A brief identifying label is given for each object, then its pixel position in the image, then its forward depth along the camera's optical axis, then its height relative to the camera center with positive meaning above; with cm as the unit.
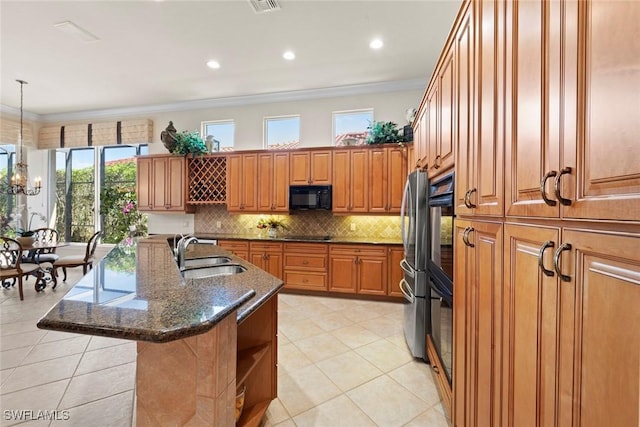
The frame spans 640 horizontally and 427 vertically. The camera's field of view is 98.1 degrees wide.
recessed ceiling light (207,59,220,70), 376 +203
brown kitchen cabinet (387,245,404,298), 382 -81
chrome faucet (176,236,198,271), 192 -28
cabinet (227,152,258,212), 460 +49
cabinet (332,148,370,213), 416 +47
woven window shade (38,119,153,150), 542 +156
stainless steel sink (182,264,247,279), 212 -46
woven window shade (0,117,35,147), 528 +154
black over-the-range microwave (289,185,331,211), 428 +23
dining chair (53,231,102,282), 444 -82
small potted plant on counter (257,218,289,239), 471 -24
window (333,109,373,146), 458 +146
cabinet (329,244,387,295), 388 -82
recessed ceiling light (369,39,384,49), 329 +202
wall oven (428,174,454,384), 171 -38
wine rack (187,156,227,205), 484 +56
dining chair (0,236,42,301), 376 -79
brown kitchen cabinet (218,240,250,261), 438 -56
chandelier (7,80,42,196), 438 +47
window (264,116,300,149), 489 +142
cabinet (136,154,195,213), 489 +49
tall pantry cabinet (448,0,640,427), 55 -1
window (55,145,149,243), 567 +47
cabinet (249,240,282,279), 426 -68
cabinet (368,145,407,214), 402 +50
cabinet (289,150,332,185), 430 +69
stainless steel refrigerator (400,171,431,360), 230 -41
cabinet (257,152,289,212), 447 +48
